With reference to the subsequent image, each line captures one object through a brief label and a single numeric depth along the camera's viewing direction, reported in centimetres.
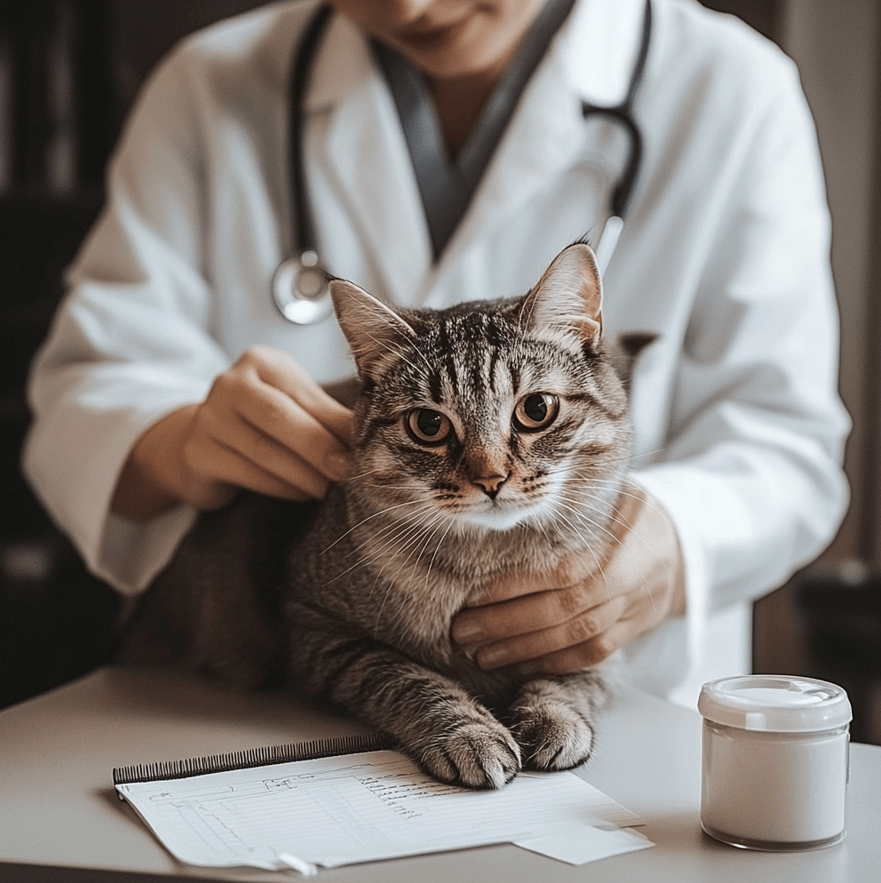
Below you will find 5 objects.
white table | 60
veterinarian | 112
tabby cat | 77
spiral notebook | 62
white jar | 61
